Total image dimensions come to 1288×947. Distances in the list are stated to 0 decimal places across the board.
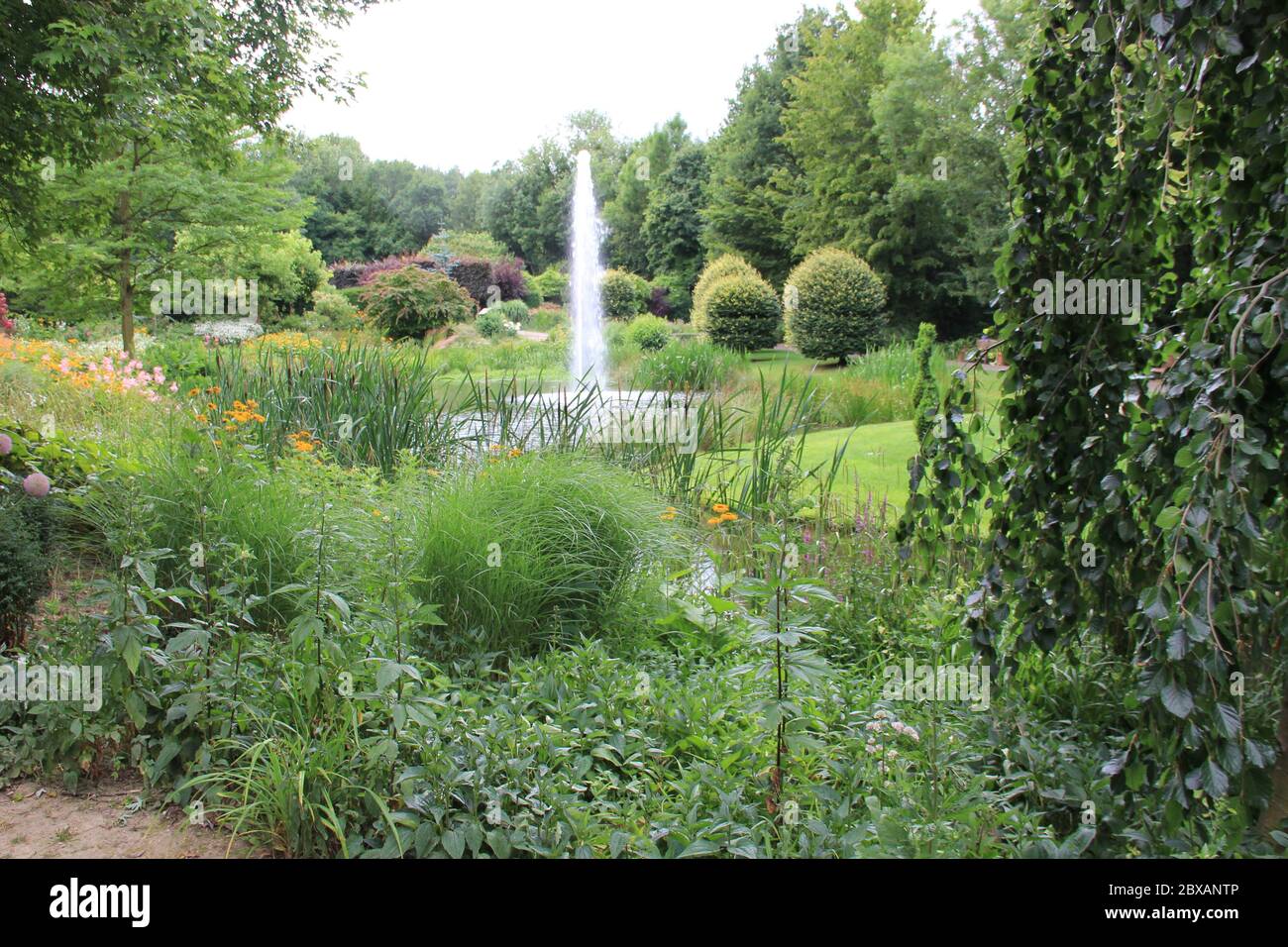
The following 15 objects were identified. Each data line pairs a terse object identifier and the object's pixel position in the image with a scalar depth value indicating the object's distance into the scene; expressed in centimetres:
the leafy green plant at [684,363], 931
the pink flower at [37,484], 288
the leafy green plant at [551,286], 2416
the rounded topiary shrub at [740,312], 1529
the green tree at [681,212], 2456
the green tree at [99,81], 371
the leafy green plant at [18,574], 265
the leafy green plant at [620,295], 1992
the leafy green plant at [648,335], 1479
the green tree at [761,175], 2136
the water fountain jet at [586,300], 1291
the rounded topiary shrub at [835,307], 1462
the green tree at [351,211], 2728
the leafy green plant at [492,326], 1695
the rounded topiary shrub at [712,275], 1597
